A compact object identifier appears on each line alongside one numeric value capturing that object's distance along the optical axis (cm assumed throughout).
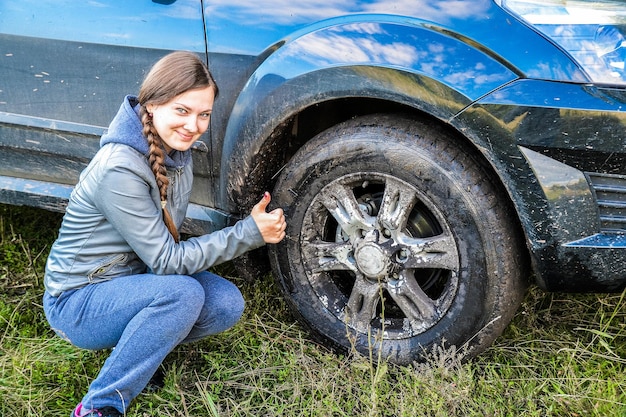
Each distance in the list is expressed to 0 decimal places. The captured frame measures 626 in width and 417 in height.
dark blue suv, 204
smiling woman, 216
